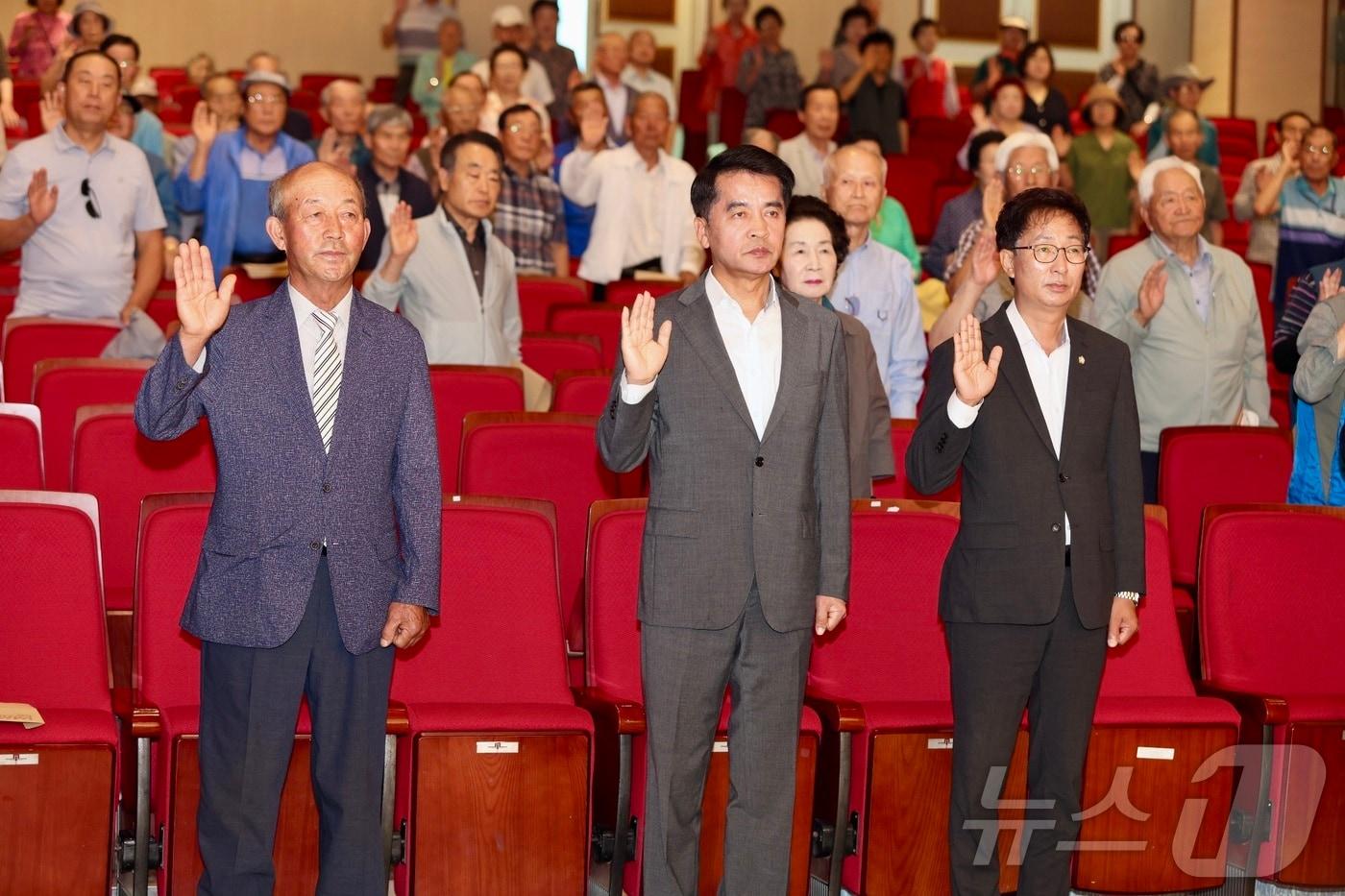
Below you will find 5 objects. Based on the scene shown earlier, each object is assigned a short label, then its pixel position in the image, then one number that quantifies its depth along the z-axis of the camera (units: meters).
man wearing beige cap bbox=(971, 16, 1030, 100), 12.26
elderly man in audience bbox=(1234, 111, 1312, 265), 8.46
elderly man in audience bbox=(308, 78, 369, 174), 7.15
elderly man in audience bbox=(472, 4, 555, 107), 10.30
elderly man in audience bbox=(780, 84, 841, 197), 8.13
